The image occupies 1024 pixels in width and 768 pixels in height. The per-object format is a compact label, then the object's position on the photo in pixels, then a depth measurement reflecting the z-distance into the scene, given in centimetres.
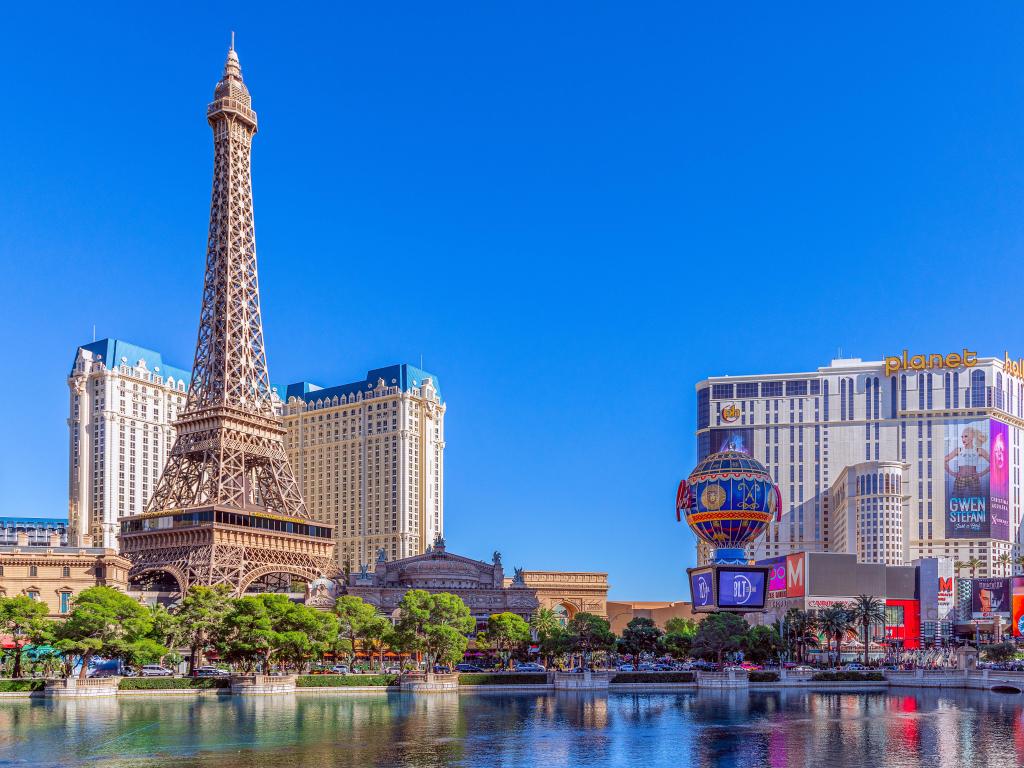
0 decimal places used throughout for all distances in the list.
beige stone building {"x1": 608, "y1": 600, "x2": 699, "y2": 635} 18625
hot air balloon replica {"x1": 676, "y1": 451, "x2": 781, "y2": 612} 12144
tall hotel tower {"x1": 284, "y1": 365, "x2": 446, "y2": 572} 19525
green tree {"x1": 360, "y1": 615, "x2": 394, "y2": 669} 10282
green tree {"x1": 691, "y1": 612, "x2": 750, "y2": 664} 11156
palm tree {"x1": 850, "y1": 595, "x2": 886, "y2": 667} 12106
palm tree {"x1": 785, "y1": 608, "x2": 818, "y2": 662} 12538
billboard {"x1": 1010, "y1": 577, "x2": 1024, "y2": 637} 13862
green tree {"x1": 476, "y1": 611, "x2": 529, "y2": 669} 11906
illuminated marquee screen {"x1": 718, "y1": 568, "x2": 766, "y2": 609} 12156
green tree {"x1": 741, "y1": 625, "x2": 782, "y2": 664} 11288
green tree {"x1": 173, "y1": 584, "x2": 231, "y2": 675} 9550
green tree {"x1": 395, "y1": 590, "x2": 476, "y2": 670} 9975
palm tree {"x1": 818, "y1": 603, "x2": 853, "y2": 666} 12000
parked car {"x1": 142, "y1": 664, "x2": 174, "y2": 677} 9785
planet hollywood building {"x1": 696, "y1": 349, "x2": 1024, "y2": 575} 19500
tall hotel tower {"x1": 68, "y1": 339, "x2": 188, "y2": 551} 18238
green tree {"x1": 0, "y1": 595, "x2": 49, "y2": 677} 8950
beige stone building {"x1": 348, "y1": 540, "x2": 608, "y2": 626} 13700
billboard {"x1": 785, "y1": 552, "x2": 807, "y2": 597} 14812
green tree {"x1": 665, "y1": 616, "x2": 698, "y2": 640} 15050
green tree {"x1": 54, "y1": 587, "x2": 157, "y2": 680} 8638
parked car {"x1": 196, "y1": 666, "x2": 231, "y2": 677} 9871
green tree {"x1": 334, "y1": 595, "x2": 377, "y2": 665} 10506
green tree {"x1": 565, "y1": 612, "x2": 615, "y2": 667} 11369
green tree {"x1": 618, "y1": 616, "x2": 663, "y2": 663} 12250
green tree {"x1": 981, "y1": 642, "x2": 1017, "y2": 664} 11494
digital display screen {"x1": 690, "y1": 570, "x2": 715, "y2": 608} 12262
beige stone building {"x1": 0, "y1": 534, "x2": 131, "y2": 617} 11294
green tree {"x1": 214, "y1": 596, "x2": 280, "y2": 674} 9138
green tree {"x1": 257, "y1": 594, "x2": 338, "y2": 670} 9262
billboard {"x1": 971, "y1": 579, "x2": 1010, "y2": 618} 14538
